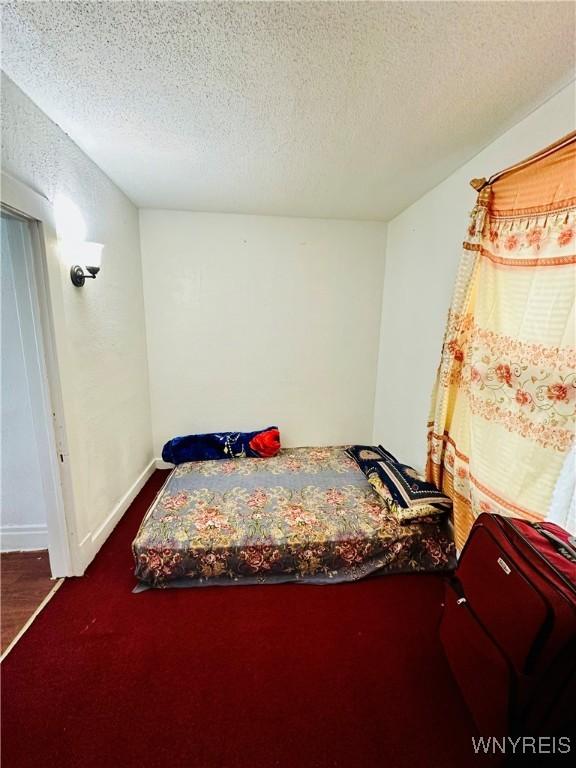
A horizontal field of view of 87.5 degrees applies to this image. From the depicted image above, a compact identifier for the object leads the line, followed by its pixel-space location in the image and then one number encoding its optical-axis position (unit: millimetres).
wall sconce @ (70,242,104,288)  1670
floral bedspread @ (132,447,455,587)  1686
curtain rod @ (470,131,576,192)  1131
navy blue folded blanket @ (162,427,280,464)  2787
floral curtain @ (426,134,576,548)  1185
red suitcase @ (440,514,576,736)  893
